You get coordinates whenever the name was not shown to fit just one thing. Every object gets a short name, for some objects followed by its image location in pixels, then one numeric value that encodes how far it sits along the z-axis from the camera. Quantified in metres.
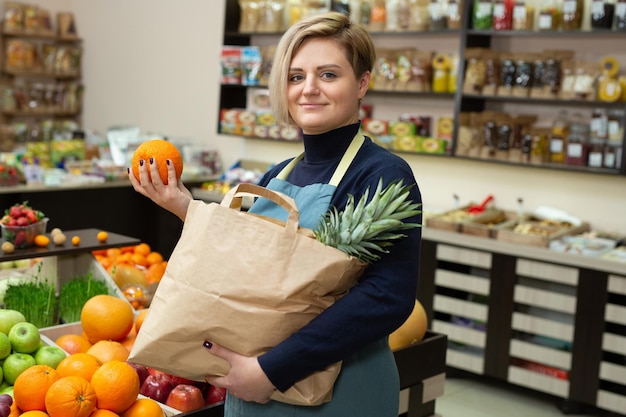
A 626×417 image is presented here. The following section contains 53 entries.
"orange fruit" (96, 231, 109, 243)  2.75
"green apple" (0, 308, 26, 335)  2.12
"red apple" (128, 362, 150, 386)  2.05
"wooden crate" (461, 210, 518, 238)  4.13
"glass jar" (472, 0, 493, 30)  4.36
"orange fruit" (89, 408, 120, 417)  1.77
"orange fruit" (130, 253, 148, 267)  3.16
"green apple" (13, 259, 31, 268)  3.08
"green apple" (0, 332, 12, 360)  1.99
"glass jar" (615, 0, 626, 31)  3.91
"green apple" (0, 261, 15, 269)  3.06
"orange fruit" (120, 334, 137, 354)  2.27
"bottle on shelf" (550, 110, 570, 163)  4.21
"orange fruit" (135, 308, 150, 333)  2.31
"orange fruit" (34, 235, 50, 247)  2.60
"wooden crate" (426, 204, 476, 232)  4.25
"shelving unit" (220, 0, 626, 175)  4.14
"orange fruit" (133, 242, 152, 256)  3.27
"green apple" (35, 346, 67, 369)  2.03
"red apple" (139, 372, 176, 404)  1.99
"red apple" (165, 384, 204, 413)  1.94
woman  1.43
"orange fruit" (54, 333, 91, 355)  2.19
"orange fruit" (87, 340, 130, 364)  2.06
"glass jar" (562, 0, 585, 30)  4.07
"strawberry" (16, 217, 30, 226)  2.56
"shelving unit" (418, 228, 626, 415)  3.71
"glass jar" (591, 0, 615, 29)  3.97
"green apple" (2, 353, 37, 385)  1.97
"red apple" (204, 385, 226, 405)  2.01
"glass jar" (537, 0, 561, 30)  4.18
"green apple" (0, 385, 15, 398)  1.94
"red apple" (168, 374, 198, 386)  2.03
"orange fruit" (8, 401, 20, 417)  1.79
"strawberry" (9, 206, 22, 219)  2.60
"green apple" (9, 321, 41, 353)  2.03
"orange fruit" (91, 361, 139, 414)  1.79
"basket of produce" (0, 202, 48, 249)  2.55
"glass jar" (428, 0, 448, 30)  4.58
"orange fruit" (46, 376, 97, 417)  1.71
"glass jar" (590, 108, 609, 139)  4.08
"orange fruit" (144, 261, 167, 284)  2.99
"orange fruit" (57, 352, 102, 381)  1.87
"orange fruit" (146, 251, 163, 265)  3.21
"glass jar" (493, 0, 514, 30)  4.30
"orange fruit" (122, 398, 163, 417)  1.83
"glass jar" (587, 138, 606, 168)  4.05
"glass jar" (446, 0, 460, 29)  4.48
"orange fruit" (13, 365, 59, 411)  1.77
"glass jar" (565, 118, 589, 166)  4.11
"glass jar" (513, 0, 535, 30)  4.25
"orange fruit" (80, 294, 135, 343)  2.22
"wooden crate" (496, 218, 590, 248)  3.94
